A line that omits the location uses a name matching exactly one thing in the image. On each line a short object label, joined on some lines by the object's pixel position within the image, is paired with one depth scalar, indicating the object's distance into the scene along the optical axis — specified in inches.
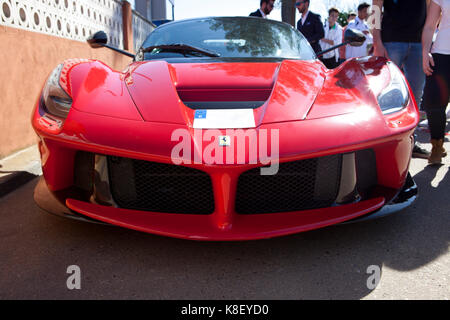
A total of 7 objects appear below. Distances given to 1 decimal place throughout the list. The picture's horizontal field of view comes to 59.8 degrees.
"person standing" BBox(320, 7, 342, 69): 258.5
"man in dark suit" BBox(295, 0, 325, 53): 225.6
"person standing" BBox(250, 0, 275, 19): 222.8
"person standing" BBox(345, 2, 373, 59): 254.5
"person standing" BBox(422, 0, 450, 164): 113.3
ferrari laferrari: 61.9
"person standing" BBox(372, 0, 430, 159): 126.6
